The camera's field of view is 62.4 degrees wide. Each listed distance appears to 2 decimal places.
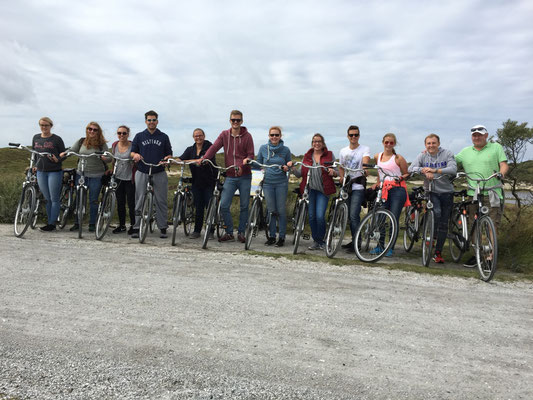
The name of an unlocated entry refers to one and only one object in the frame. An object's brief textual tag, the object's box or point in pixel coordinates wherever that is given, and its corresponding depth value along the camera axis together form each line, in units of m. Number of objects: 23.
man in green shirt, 7.26
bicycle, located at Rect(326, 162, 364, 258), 7.69
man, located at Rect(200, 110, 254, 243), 8.73
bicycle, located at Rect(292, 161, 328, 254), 7.87
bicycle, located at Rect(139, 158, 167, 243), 8.50
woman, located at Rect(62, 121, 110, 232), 9.34
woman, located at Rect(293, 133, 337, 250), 8.41
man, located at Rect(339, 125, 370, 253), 8.20
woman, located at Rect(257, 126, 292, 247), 8.67
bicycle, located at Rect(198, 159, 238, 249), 8.38
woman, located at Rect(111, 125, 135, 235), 9.34
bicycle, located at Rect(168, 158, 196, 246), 8.59
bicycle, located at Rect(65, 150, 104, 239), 8.79
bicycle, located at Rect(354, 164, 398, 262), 7.33
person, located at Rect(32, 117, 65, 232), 9.21
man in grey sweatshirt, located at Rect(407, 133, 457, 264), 7.67
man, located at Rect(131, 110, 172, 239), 8.96
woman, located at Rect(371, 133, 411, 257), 7.88
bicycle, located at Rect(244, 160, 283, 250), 8.13
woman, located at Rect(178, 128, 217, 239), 9.16
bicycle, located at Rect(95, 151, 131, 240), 8.62
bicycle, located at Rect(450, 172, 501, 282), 6.42
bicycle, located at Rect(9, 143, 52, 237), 8.72
